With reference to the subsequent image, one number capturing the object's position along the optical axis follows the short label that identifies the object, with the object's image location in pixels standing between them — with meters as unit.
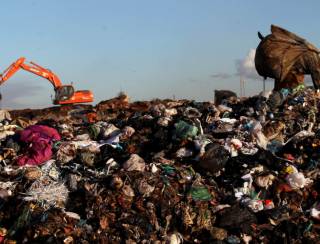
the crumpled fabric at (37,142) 9.12
